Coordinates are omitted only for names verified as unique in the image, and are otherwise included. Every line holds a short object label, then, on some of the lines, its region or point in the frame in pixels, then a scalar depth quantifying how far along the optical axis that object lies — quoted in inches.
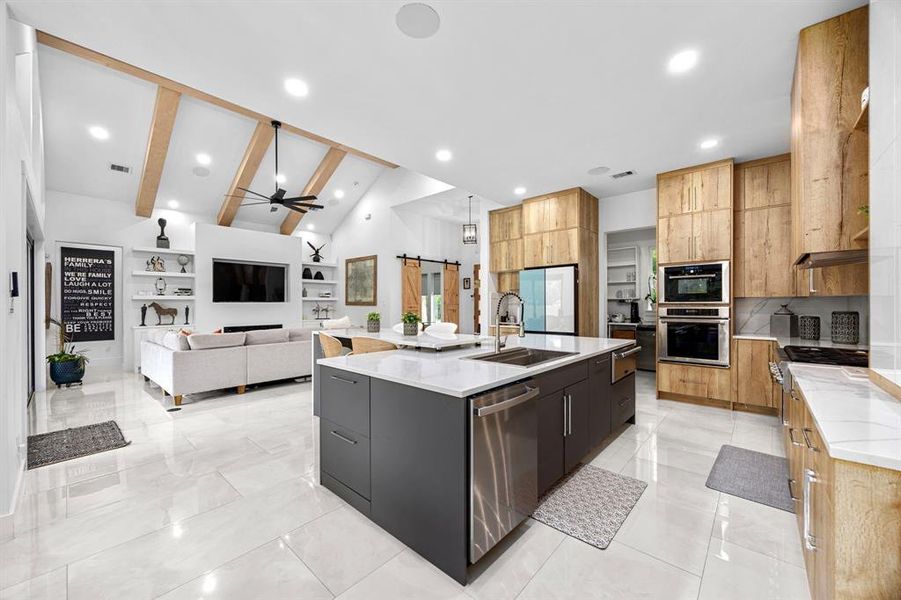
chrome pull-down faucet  107.4
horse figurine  290.5
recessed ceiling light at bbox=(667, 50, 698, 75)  97.7
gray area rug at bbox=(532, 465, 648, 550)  78.7
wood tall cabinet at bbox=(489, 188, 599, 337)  209.6
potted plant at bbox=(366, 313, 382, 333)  165.6
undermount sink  104.7
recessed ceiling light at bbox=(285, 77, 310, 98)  110.3
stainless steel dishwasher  64.4
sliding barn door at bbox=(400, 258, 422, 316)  349.1
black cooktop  88.1
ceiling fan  239.5
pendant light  288.2
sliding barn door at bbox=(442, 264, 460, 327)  383.9
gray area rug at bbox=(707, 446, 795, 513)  91.7
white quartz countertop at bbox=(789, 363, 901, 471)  38.7
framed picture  350.9
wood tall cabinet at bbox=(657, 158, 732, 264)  167.0
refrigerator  209.5
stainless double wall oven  166.2
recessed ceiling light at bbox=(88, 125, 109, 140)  225.9
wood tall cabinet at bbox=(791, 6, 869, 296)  82.9
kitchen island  64.3
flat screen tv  306.0
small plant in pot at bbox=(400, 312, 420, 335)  141.7
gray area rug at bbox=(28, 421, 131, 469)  115.3
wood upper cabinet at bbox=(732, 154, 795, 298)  161.5
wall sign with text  257.6
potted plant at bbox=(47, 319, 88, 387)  200.5
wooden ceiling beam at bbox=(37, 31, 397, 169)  171.2
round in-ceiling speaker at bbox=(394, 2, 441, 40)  83.0
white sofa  175.6
